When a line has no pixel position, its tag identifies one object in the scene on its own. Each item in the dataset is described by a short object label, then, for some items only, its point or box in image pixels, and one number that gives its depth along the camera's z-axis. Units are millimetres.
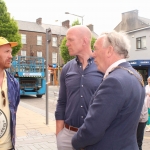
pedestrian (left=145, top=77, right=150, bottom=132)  6370
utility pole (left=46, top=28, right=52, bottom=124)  7186
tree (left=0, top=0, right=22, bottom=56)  22219
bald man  2449
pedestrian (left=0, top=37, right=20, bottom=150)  2473
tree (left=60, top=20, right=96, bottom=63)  31319
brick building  42656
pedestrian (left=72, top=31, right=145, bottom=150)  1639
